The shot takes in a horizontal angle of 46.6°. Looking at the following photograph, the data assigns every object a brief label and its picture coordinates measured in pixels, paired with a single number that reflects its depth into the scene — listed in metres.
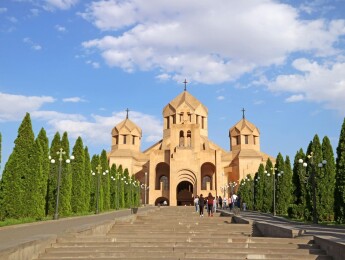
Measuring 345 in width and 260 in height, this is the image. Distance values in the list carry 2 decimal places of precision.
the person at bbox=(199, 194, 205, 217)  22.85
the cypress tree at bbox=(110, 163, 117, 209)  38.59
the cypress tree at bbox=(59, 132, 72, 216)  21.61
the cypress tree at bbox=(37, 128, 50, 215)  19.81
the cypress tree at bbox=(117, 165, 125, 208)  41.84
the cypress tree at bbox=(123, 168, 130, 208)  46.33
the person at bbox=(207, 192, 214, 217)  22.98
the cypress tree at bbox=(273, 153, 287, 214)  29.91
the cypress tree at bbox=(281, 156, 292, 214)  29.91
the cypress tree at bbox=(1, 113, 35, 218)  17.22
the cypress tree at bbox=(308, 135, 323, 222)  22.67
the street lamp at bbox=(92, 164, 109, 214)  26.98
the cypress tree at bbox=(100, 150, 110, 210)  33.50
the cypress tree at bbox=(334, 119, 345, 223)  19.06
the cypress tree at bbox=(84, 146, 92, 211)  26.81
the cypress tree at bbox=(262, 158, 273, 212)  34.03
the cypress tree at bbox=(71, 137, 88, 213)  25.08
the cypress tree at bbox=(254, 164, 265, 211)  36.25
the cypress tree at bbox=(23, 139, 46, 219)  18.11
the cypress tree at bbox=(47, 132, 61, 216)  22.05
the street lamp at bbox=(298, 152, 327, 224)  19.17
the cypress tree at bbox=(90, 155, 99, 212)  30.16
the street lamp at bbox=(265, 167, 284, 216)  30.27
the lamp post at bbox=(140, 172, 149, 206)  58.06
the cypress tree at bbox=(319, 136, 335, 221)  22.58
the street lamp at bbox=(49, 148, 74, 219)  18.45
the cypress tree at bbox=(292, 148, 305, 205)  24.34
